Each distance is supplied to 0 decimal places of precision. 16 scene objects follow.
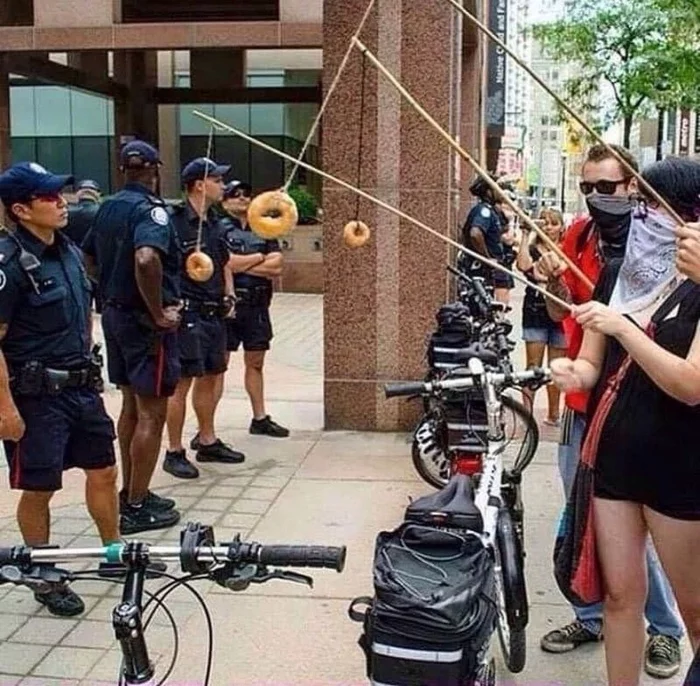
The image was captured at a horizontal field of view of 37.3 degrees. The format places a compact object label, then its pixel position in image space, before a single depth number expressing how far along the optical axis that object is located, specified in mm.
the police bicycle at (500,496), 3418
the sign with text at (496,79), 23641
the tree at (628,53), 20978
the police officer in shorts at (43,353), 4039
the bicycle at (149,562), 1986
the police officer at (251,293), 6938
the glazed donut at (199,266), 5480
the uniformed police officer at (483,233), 9287
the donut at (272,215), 3693
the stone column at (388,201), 7152
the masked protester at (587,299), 3436
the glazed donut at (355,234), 4707
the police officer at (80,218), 9117
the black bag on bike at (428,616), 2203
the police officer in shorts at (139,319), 5148
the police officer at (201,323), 6074
